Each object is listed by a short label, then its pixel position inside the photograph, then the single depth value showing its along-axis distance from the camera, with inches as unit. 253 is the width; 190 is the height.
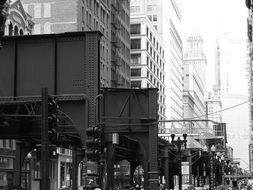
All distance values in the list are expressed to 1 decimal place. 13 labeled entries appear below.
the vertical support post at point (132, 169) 2854.3
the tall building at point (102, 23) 3447.3
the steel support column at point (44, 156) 751.7
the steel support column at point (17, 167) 1487.5
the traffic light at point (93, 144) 1031.0
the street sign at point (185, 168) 1564.2
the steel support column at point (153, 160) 1471.5
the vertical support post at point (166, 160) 2495.1
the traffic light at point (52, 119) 770.1
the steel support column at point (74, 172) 1799.2
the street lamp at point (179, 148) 2073.3
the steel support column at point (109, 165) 1485.5
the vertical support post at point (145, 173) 1730.3
